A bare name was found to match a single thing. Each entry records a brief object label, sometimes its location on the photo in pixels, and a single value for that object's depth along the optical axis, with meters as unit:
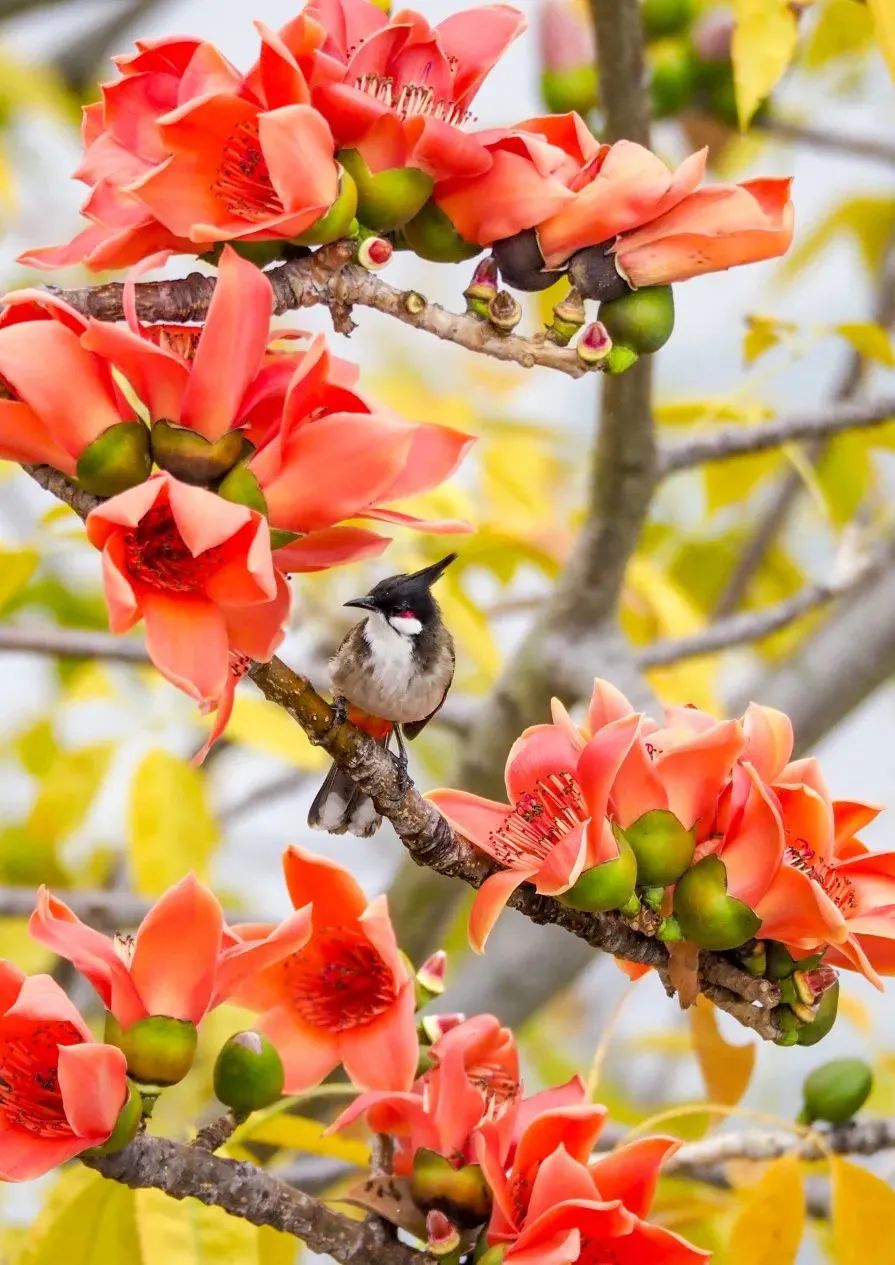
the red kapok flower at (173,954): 7.51
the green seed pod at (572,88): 9.27
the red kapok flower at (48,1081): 7.48
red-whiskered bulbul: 7.82
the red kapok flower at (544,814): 7.51
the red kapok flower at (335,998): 7.59
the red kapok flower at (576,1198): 7.53
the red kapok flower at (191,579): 7.39
